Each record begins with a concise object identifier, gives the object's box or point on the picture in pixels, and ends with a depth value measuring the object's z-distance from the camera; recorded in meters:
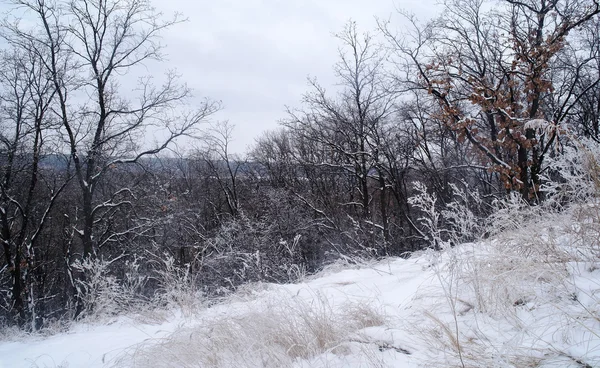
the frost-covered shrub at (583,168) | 2.65
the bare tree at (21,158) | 11.20
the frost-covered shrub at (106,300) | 5.85
